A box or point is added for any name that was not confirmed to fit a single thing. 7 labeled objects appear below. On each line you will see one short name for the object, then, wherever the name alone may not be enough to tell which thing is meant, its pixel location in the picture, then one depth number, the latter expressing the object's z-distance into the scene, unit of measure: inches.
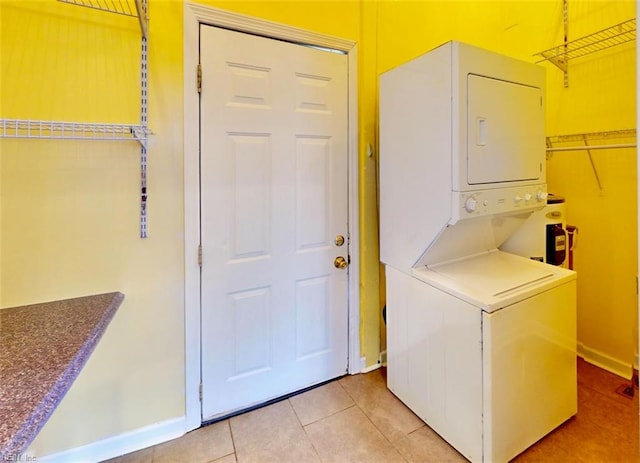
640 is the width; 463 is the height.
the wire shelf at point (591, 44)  80.0
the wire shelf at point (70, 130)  51.5
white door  67.8
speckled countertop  26.8
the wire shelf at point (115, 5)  55.7
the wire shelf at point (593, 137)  82.7
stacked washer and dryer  56.9
